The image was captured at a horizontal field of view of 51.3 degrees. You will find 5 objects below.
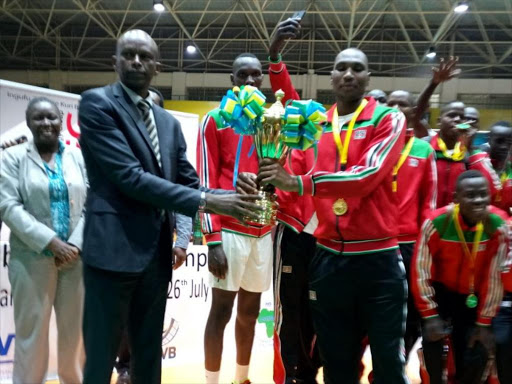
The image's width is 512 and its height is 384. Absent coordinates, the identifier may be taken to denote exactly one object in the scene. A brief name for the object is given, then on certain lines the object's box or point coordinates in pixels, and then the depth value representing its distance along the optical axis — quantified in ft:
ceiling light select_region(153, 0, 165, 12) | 42.34
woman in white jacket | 10.82
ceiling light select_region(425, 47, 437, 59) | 50.25
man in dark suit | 6.95
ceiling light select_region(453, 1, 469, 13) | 40.86
